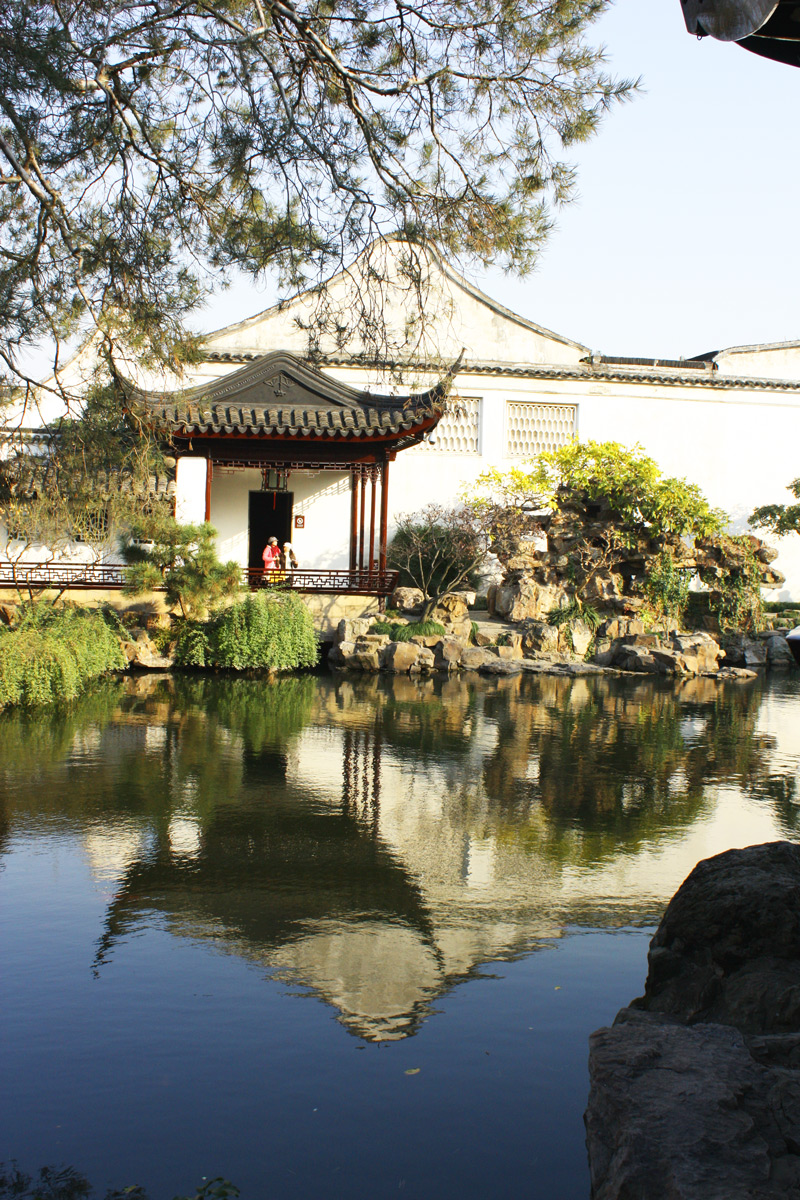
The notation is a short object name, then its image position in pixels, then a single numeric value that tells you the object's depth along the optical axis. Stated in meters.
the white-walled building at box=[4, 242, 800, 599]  17.20
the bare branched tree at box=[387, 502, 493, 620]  18.33
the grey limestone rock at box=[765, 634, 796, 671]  17.11
